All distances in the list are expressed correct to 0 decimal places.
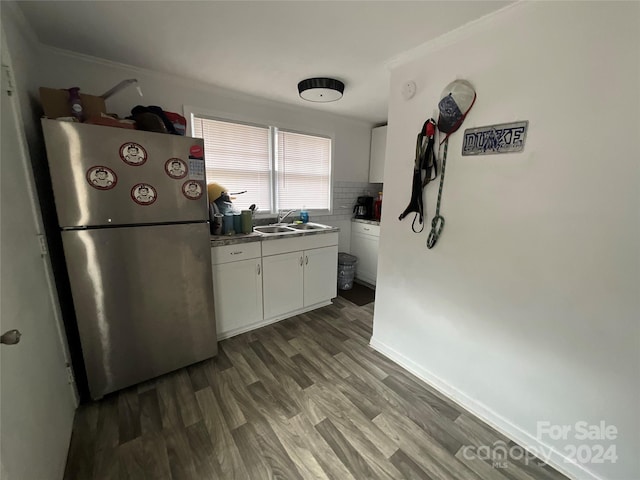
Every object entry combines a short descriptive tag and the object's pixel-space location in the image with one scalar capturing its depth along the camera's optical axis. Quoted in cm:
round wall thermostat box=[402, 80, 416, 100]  169
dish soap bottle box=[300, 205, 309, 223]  315
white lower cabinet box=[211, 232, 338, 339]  221
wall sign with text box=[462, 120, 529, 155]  129
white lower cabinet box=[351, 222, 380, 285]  347
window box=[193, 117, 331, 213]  258
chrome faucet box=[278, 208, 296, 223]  300
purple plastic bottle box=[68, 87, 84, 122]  146
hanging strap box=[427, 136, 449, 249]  159
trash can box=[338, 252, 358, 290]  338
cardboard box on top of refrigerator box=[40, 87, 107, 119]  143
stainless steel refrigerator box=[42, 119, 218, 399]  141
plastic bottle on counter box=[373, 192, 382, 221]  366
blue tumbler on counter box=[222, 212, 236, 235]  227
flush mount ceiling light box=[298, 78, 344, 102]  212
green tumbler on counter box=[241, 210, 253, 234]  232
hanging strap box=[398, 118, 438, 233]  162
